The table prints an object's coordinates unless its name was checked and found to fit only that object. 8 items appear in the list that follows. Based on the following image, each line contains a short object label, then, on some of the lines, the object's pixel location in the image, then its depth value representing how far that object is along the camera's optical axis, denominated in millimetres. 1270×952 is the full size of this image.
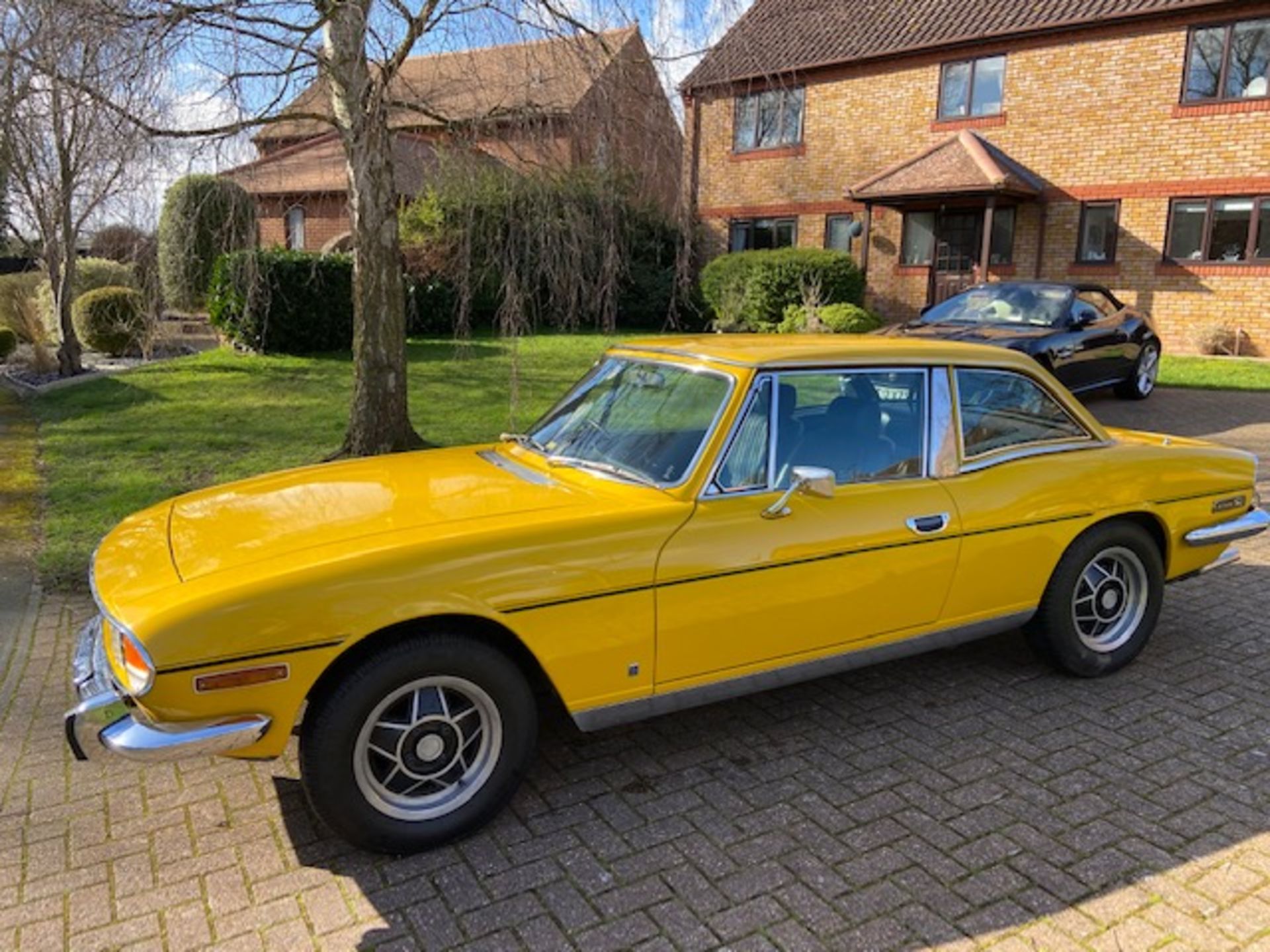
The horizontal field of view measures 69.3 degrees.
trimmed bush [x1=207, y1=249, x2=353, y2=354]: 13891
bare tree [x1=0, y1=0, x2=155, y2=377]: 5270
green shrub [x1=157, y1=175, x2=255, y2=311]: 7180
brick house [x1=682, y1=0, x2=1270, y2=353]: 16656
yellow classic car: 2645
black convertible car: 10141
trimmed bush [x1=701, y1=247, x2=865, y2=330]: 18875
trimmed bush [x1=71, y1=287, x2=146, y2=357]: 15234
